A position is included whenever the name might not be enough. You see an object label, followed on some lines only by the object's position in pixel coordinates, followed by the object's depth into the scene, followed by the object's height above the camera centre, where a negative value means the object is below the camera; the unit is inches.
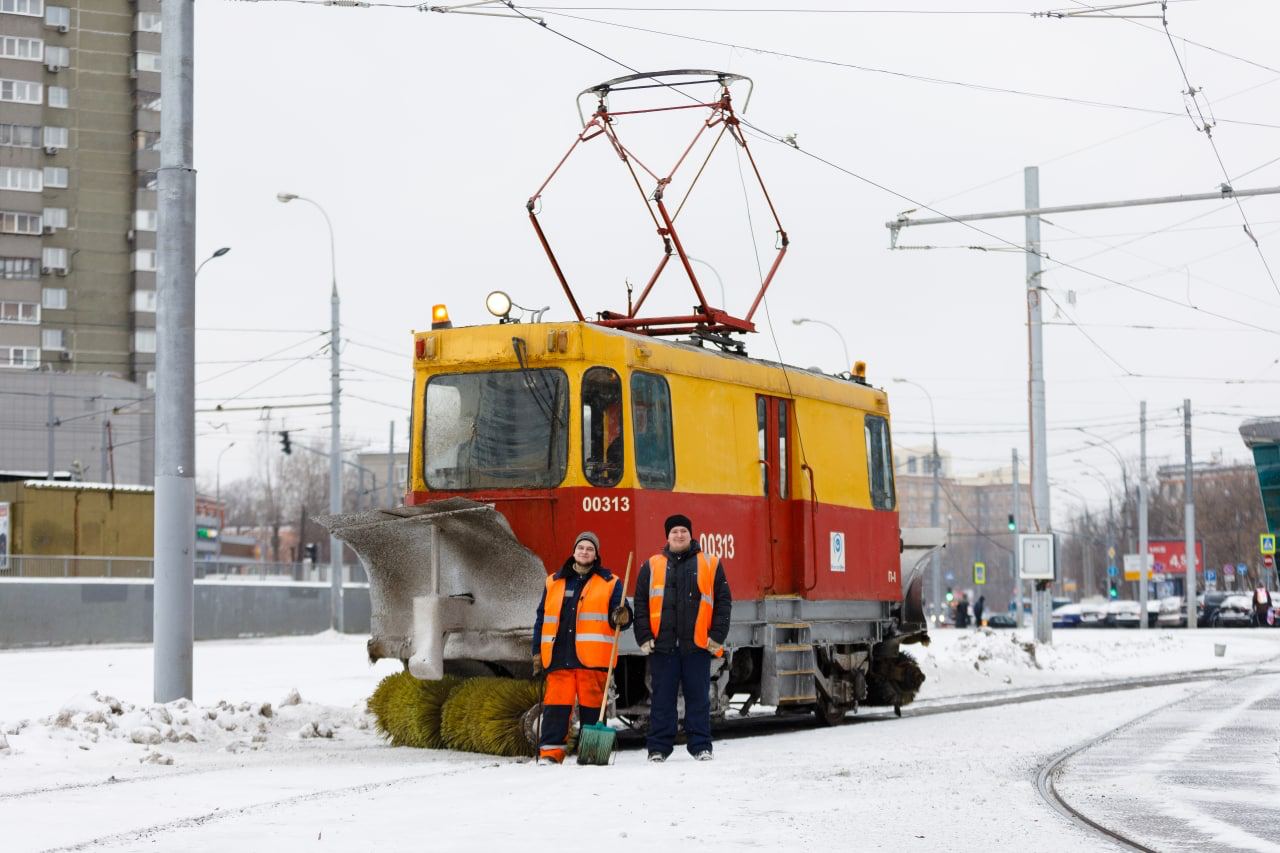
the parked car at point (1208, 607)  2500.0 -90.0
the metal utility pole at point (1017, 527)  1818.4 +17.9
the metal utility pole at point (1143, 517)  2214.6 +33.1
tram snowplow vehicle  553.6 +22.3
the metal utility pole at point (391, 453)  2157.4 +127.5
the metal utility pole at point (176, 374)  582.9 +59.4
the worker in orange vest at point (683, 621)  528.1 -20.7
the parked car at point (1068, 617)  2684.5 -107.1
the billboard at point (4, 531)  1654.8 +26.2
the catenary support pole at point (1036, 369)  1170.0 +115.5
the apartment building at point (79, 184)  3043.8 +638.0
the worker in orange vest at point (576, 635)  517.7 -23.8
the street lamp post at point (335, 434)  1579.7 +106.9
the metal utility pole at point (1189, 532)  2212.1 +13.8
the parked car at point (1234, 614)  2378.2 -93.7
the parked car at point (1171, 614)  2442.2 -96.1
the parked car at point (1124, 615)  2556.6 -100.4
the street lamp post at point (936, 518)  2407.2 +37.8
